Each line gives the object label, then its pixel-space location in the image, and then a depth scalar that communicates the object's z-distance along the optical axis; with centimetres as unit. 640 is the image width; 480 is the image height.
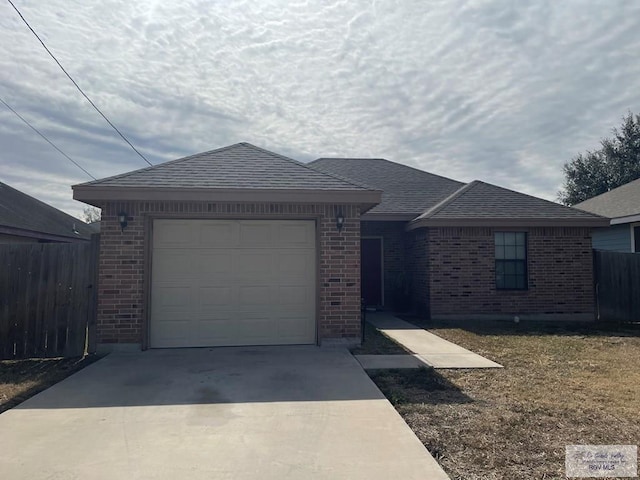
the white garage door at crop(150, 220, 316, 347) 796
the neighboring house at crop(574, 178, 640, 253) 1408
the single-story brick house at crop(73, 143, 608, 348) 769
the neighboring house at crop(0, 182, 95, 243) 1287
